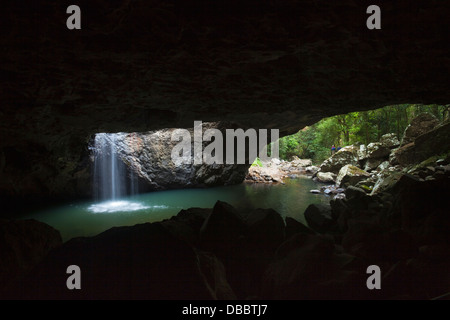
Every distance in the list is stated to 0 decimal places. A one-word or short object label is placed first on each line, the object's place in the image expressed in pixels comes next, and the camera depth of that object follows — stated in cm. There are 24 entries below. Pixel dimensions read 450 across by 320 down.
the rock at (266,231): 334
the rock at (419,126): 1180
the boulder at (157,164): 1073
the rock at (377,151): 1282
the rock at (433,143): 884
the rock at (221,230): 324
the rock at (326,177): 1319
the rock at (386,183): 721
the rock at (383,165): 1184
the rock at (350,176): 1072
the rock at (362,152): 1382
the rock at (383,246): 279
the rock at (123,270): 201
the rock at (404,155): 1039
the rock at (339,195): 914
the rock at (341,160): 1438
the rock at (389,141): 1309
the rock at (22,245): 254
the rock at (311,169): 1876
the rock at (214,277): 215
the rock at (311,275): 212
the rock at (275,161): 2409
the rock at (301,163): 2239
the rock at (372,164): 1269
